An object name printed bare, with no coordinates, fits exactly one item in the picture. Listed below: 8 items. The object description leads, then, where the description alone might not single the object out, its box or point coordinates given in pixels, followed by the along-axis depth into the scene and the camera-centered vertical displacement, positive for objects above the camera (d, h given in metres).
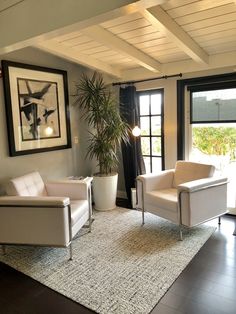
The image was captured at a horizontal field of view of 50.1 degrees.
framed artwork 3.04 +0.31
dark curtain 3.97 -0.26
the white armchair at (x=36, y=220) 2.40 -0.86
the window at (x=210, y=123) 3.33 +0.05
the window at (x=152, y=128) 3.97 +0.00
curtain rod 3.55 +0.73
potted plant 3.64 -0.03
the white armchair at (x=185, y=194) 2.77 -0.81
